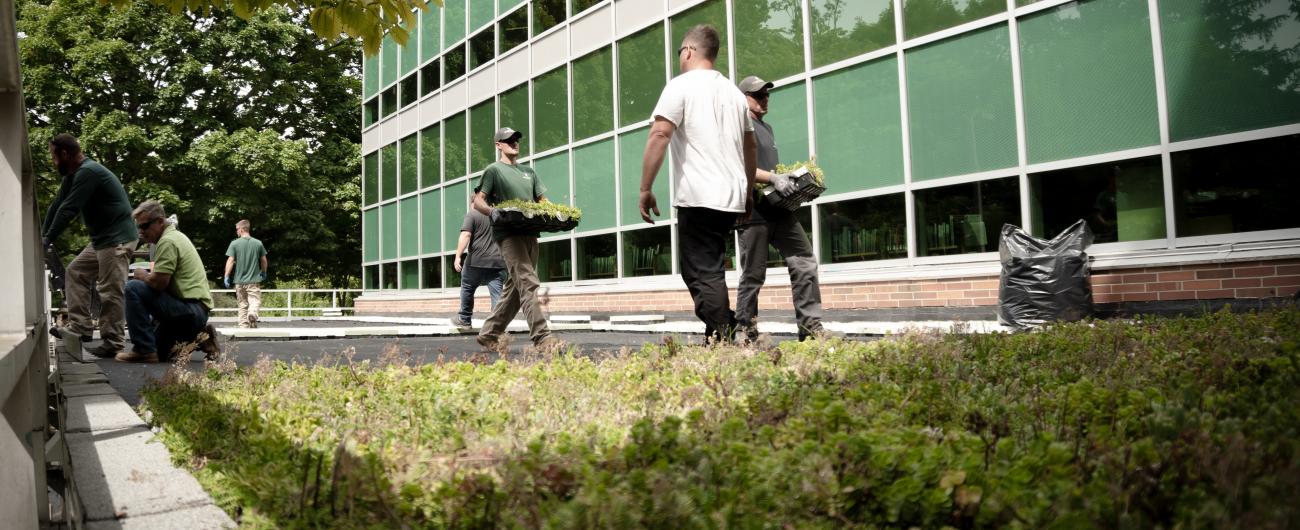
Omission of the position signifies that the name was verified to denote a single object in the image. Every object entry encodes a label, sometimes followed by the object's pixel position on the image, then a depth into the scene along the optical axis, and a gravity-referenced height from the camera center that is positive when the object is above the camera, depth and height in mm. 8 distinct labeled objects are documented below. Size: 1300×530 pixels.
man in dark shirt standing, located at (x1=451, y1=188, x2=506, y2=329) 10578 +525
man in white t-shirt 5238 +723
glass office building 7941 +1837
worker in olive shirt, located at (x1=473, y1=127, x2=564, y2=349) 7082 +463
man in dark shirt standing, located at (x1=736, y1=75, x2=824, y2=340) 6105 +319
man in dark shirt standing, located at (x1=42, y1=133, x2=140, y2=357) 7742 +882
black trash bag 7574 +42
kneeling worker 7555 +143
